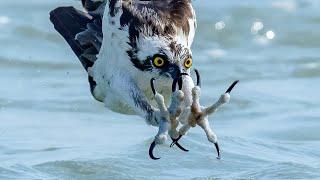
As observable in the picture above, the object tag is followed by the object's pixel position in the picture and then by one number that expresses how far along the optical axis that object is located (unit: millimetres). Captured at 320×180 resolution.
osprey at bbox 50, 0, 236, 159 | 17047
